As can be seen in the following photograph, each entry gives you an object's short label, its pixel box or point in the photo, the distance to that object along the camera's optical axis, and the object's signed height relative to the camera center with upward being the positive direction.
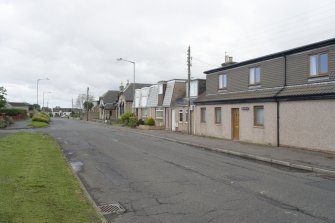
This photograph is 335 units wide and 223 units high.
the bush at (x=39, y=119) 57.78 -0.84
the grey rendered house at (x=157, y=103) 45.78 +1.40
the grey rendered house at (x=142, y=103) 52.22 +1.58
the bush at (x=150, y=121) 46.00 -0.93
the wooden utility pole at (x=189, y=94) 33.97 +1.76
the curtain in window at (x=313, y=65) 20.55 +2.68
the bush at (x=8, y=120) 46.94 -0.87
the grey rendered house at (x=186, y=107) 35.42 +0.68
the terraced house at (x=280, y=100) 19.30 +0.83
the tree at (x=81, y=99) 145.52 +5.72
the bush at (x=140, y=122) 48.25 -1.11
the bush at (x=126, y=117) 54.44 -0.52
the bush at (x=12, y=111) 64.94 +0.45
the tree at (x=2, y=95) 46.01 +2.33
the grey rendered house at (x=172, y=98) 41.78 +1.83
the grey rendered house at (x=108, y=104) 89.38 +2.24
